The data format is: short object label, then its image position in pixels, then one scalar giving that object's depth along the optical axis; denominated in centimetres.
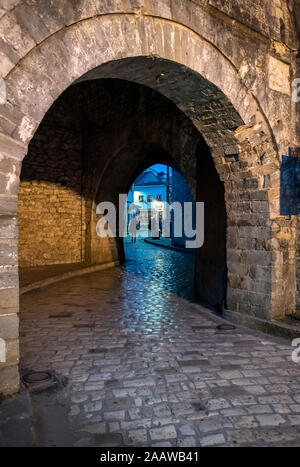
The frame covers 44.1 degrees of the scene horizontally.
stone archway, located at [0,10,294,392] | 284
